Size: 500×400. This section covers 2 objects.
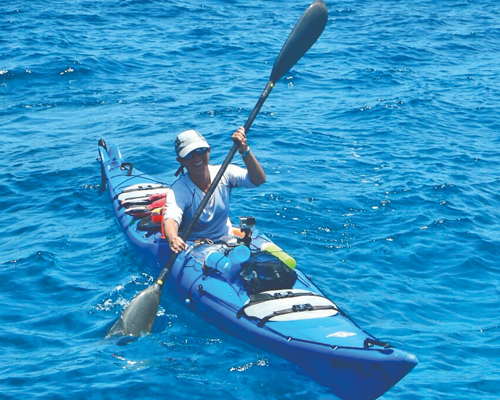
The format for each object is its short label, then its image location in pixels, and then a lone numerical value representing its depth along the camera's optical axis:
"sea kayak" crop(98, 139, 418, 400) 4.76
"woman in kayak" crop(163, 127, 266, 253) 5.96
